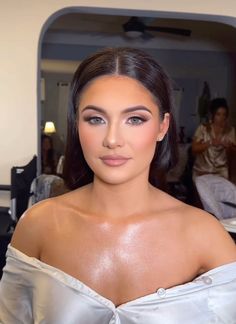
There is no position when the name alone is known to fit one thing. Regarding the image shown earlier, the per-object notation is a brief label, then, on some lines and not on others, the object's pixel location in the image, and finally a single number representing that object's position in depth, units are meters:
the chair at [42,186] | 2.18
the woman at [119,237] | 0.70
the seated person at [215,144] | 3.35
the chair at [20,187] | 2.02
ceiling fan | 3.83
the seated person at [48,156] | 4.76
